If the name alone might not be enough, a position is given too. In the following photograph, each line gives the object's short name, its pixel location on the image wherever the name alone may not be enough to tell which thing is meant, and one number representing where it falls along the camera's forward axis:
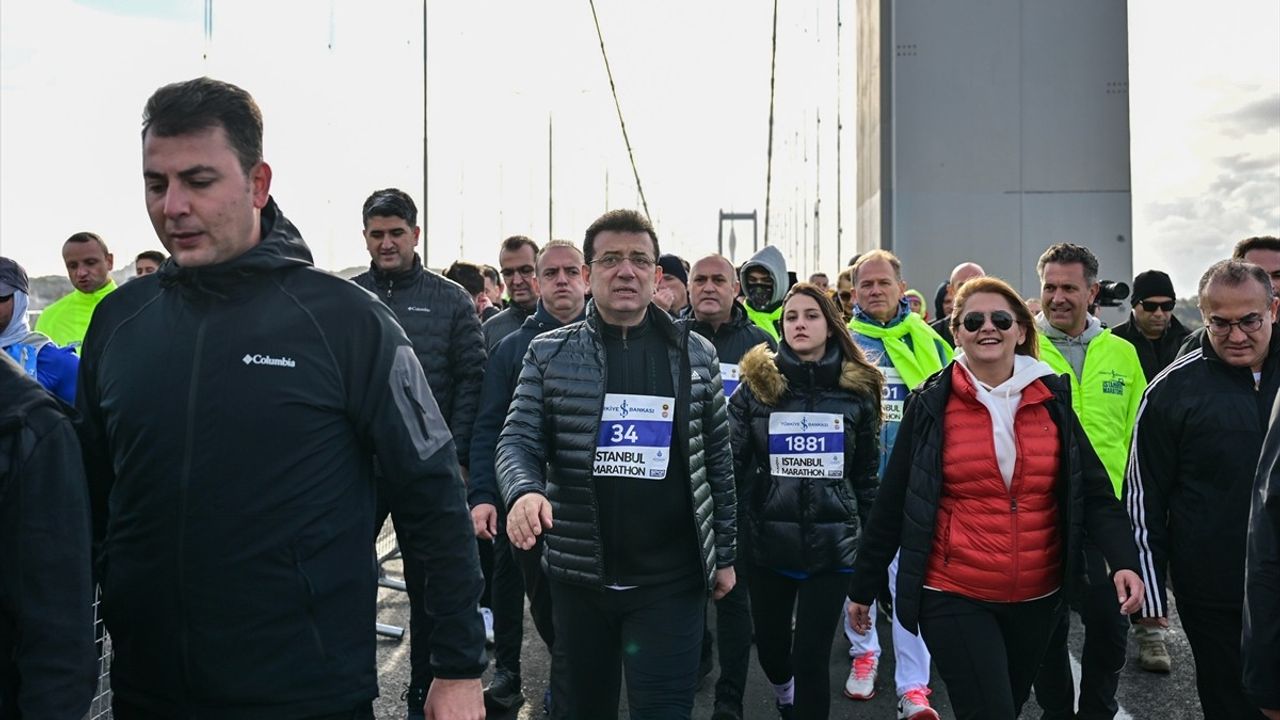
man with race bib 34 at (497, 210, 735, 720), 2.96
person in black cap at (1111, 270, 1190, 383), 6.05
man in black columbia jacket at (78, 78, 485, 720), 1.85
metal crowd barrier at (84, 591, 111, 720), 3.38
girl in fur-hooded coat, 3.78
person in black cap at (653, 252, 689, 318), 6.03
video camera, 5.38
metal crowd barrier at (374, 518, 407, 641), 5.44
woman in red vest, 3.12
